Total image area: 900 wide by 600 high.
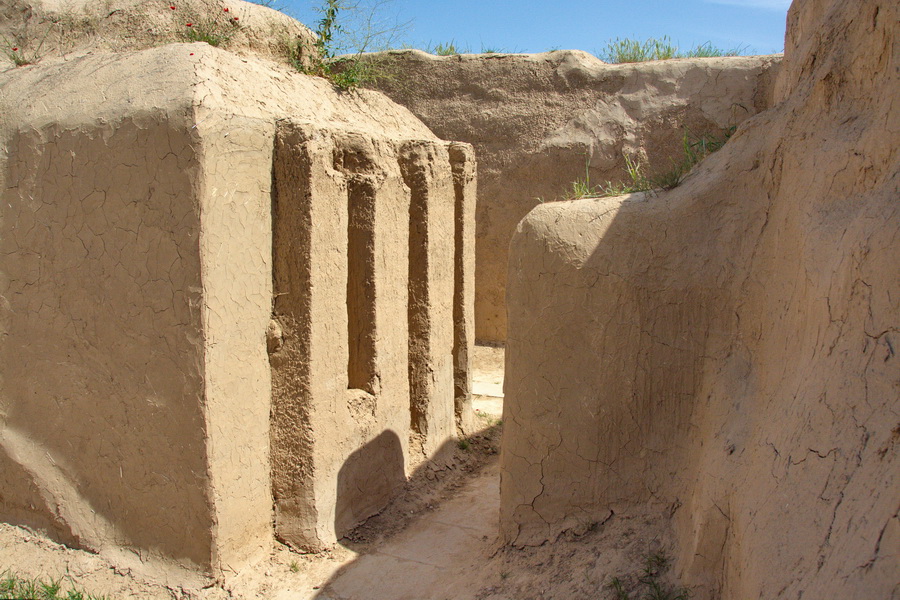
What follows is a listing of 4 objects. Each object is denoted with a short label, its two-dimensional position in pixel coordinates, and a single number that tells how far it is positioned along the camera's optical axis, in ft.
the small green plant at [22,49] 14.44
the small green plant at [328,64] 15.78
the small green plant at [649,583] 9.16
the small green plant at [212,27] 13.74
